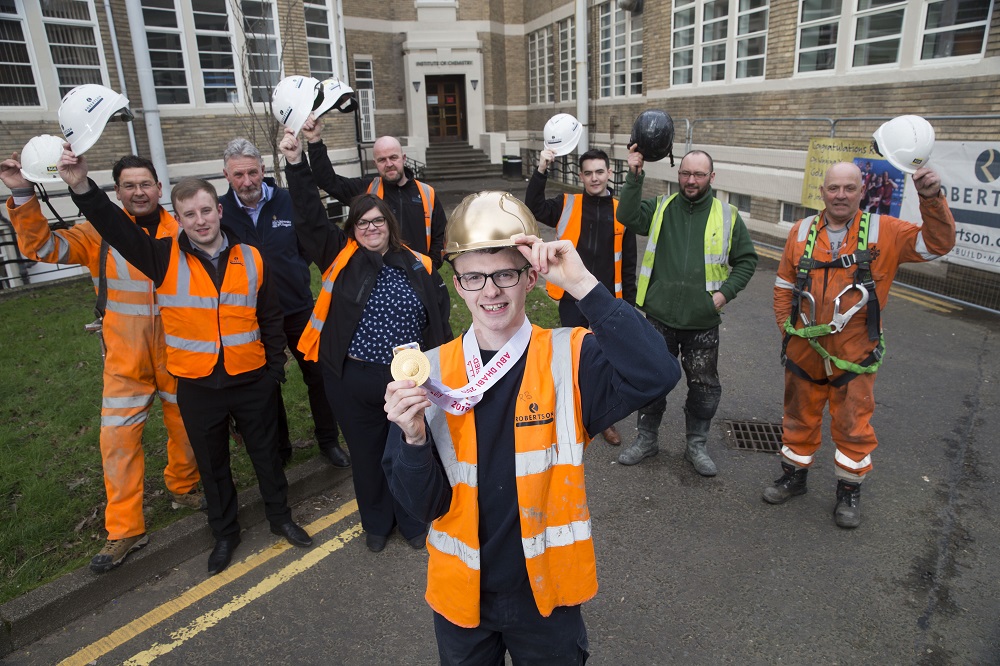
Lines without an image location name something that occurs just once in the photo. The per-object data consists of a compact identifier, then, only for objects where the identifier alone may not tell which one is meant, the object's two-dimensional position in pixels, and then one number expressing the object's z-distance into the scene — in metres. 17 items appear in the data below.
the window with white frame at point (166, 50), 14.61
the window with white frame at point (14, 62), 12.27
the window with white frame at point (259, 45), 14.98
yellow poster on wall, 9.58
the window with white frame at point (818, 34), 11.02
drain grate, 5.23
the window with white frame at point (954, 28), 8.56
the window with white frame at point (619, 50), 18.81
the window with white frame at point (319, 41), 18.31
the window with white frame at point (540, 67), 26.31
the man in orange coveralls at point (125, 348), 3.87
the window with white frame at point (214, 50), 15.20
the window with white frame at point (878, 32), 9.92
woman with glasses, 3.75
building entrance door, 27.98
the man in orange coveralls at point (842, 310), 3.90
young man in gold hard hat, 1.83
